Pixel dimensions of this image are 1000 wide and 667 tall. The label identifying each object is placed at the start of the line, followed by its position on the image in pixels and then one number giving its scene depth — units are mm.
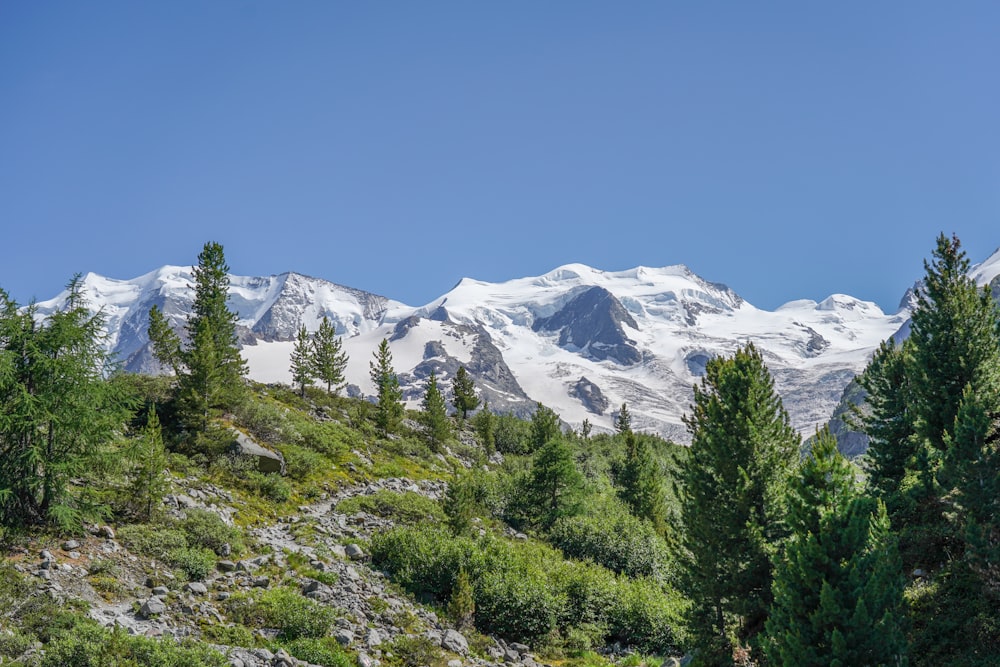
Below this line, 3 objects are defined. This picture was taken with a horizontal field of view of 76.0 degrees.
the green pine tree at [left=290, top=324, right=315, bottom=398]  61562
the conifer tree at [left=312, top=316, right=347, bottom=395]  66812
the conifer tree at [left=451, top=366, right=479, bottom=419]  79000
